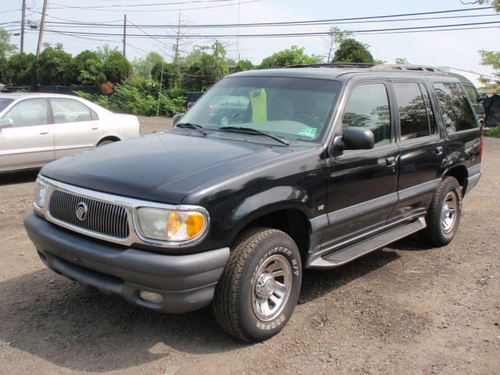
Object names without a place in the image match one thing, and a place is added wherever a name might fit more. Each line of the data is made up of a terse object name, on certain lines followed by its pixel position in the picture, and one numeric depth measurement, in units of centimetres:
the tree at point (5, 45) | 6965
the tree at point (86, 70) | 3347
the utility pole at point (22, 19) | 4776
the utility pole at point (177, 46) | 4259
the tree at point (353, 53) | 2381
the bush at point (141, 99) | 2941
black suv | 329
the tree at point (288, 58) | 2784
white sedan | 863
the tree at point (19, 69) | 3866
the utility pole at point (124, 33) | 5854
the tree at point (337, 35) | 3294
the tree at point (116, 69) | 3347
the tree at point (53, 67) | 3512
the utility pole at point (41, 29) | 3641
